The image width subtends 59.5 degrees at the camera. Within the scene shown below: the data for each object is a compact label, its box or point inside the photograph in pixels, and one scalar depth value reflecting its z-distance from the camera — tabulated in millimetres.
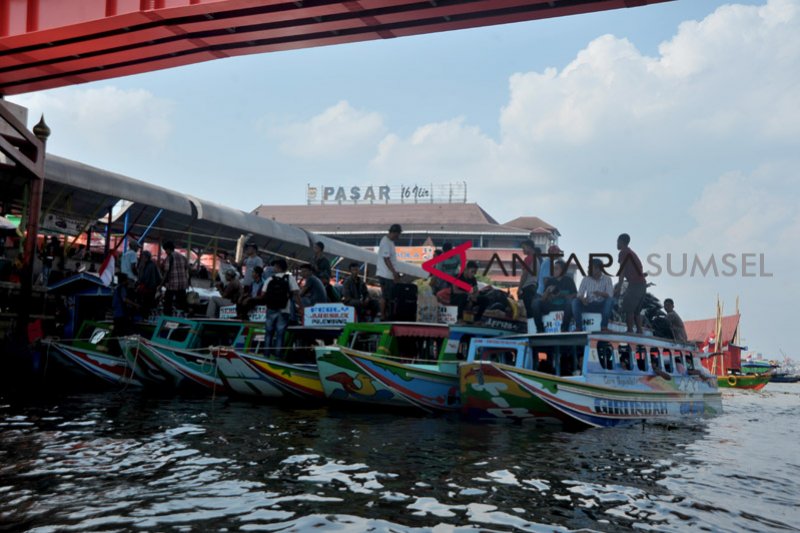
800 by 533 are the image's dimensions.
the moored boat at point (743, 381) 35625
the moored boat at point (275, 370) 12797
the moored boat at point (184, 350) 14047
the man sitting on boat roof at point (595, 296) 12109
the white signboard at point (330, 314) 13195
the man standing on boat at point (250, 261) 15258
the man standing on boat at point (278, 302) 13203
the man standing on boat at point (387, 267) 12820
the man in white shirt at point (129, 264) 15625
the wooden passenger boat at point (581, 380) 10781
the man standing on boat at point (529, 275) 13547
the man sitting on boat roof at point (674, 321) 15766
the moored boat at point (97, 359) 14617
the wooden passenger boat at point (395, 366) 11773
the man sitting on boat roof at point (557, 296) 12422
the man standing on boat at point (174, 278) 15062
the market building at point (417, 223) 68500
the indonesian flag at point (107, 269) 16062
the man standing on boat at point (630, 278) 12000
